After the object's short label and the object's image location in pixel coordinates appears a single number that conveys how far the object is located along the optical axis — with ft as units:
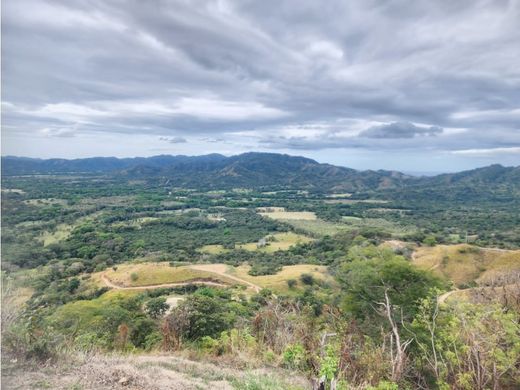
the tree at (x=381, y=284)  62.08
